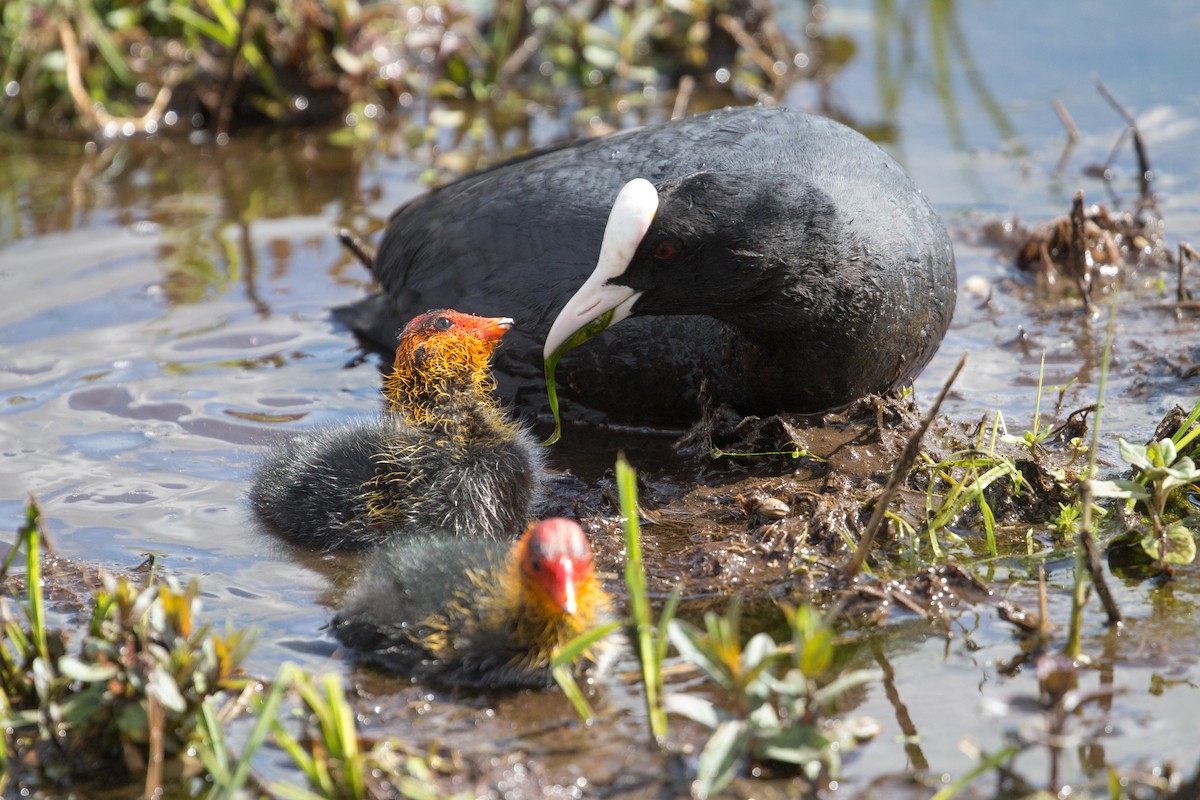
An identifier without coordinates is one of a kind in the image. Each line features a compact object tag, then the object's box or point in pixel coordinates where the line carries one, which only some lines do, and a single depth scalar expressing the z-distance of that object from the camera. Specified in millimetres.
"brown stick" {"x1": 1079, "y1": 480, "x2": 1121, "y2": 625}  5625
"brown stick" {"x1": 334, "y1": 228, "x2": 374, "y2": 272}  10445
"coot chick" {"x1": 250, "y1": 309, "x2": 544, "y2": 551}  7227
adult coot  7289
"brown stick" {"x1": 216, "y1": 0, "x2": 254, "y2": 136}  13547
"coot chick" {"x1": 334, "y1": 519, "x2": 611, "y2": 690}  5762
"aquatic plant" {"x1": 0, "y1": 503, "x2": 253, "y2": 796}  5324
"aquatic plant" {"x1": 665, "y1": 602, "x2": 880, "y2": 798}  4945
